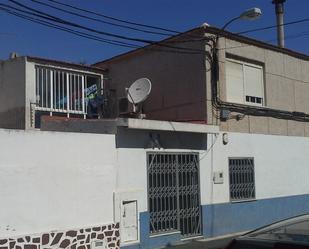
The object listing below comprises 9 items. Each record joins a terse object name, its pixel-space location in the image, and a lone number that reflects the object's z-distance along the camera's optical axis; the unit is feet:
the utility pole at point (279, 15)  49.70
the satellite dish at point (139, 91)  30.07
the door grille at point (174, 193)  28.85
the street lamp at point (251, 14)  31.57
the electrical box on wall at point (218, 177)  32.60
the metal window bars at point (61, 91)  34.90
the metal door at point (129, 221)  26.95
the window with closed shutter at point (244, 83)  35.13
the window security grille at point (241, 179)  34.13
